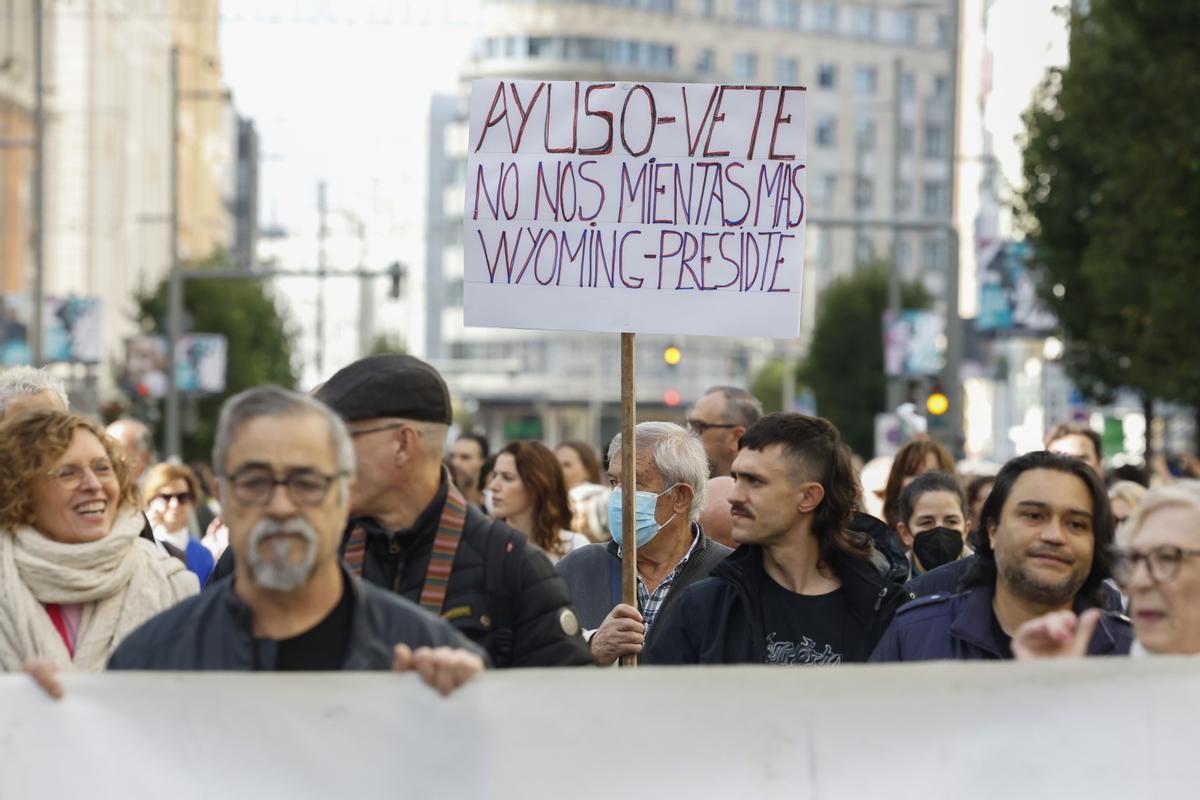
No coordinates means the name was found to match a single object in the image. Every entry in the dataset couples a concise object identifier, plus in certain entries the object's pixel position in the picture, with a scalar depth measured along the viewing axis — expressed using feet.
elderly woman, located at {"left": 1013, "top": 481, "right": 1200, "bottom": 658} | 23.85
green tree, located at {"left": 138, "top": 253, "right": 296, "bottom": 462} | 284.72
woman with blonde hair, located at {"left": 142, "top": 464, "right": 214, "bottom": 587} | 56.59
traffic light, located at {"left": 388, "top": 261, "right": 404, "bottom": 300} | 199.14
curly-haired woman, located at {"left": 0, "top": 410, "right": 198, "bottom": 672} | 27.98
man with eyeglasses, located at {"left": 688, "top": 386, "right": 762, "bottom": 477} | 47.90
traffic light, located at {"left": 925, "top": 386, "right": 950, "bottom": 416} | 132.92
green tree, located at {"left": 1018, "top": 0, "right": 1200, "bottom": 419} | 121.80
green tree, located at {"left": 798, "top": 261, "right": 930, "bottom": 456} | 359.79
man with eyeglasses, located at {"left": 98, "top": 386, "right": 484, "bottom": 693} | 21.53
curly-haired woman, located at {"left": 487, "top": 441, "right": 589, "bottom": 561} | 52.20
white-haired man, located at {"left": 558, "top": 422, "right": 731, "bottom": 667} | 37.78
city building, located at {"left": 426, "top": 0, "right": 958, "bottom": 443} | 577.14
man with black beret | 25.89
